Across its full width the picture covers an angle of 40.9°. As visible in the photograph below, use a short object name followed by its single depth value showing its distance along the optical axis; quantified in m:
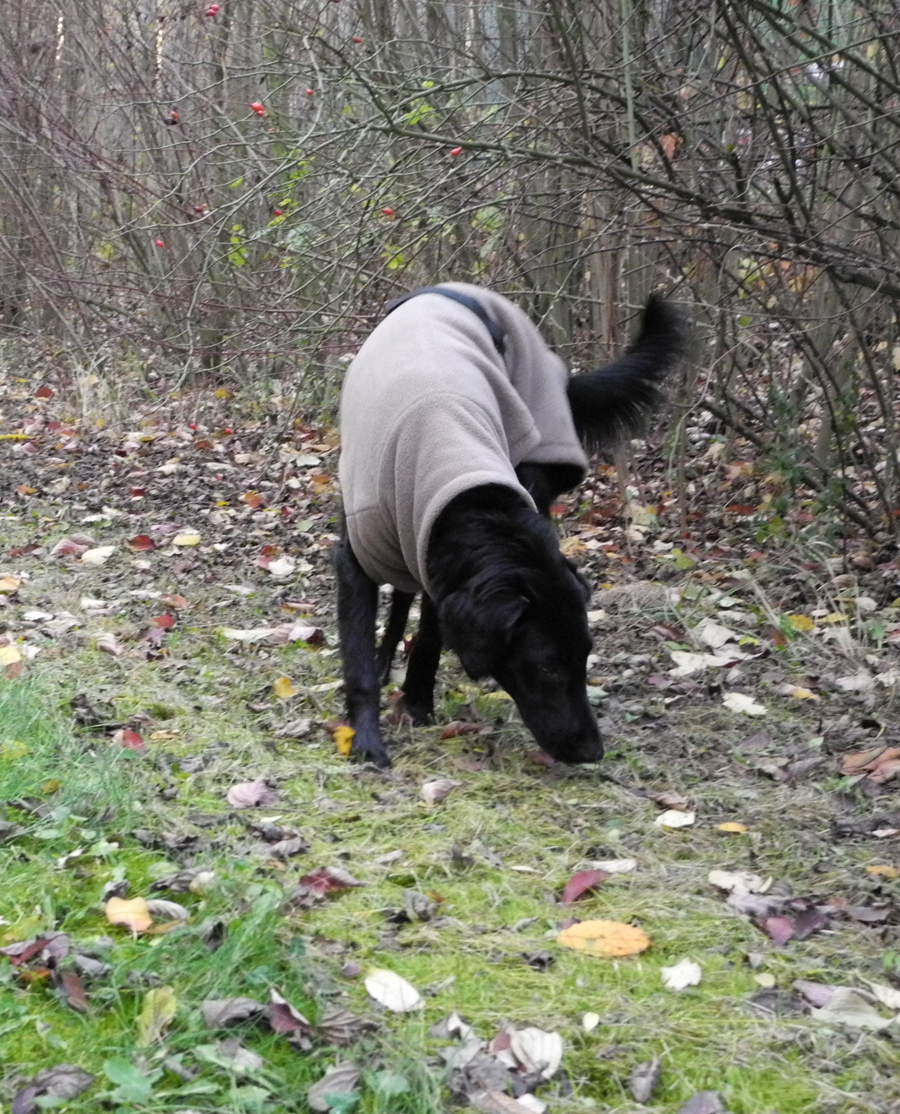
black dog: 3.75
